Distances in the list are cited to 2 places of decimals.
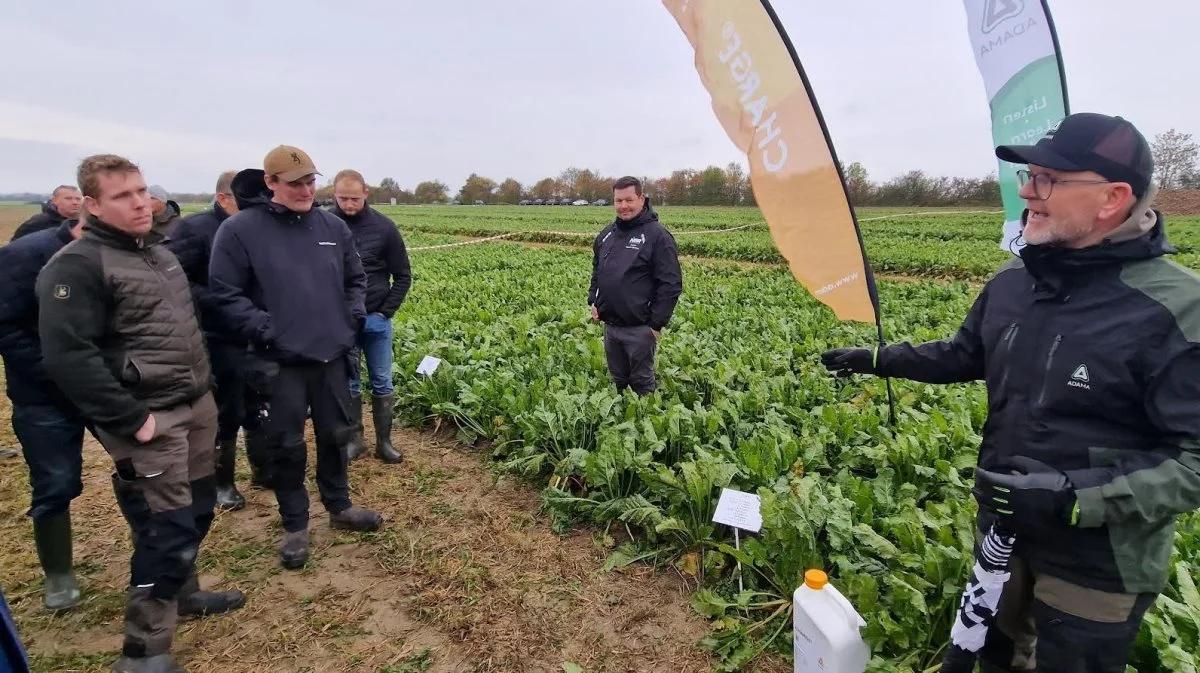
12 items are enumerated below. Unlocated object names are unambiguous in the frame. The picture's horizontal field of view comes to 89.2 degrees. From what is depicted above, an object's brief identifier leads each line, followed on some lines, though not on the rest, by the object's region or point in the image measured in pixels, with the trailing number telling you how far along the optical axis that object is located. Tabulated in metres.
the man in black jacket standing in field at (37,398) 3.23
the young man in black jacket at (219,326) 3.91
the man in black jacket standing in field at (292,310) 3.62
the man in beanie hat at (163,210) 3.17
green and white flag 4.15
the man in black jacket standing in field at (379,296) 5.29
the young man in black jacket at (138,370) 2.66
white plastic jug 2.51
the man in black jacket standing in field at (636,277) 5.12
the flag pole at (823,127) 3.65
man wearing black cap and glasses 1.77
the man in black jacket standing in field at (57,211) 4.25
